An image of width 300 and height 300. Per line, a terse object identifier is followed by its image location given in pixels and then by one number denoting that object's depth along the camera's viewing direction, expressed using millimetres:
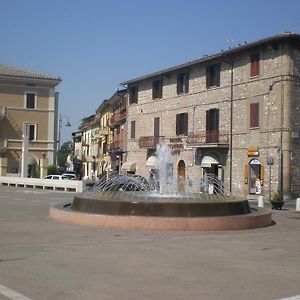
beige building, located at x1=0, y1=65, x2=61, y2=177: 57594
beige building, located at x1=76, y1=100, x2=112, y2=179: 71062
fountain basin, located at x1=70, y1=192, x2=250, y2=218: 15297
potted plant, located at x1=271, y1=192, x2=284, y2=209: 26312
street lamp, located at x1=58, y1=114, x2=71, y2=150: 65075
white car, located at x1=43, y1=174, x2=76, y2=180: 46406
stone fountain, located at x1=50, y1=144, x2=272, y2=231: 15133
